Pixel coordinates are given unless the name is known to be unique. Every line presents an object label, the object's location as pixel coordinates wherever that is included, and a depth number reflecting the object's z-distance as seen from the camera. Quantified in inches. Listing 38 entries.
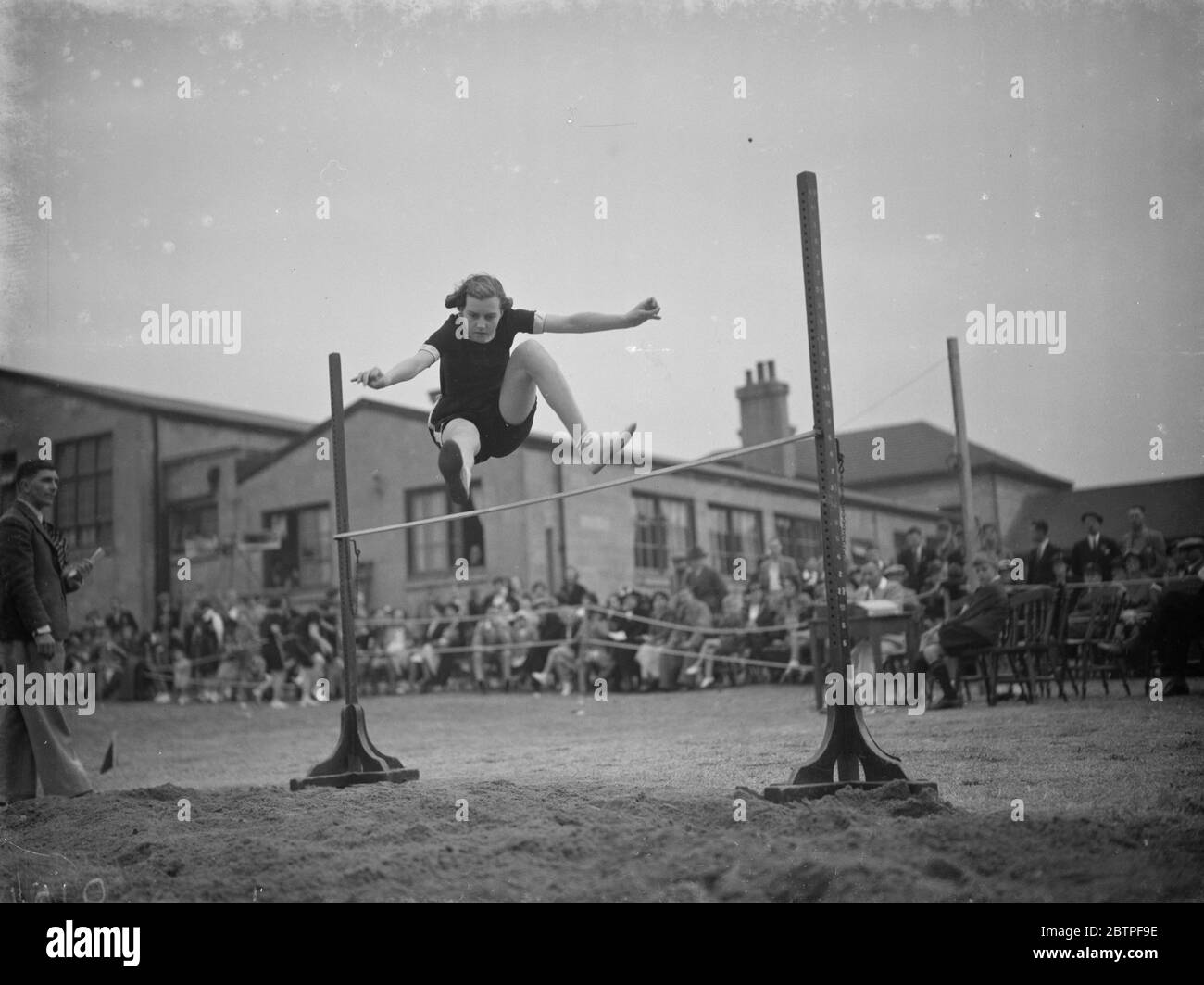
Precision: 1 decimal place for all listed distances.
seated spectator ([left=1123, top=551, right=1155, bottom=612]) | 403.5
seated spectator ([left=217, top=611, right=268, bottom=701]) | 711.1
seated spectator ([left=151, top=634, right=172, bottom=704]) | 793.6
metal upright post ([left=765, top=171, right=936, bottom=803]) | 201.8
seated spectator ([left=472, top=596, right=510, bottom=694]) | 633.6
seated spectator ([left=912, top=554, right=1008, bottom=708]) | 375.2
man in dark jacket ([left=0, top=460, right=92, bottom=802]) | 263.3
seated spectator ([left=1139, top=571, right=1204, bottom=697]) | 356.5
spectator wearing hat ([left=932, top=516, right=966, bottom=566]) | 472.0
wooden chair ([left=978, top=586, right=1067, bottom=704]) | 373.4
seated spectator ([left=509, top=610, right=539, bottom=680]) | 612.7
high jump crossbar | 209.0
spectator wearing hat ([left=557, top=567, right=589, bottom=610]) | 588.2
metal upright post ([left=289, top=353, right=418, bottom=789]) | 274.2
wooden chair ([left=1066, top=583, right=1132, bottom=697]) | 384.8
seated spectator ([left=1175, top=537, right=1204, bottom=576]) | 368.2
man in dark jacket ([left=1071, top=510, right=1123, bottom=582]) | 428.8
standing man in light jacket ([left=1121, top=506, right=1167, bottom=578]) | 412.5
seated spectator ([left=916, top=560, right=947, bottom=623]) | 448.1
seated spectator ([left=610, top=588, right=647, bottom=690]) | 583.5
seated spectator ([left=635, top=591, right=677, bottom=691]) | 573.6
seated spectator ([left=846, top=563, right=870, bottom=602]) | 466.6
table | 402.3
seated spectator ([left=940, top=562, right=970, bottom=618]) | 424.2
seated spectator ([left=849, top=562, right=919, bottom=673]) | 418.6
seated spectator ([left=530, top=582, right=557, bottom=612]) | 627.8
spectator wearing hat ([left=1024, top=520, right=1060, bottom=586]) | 424.2
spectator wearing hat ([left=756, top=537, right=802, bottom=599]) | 575.5
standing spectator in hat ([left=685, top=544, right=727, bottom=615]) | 594.5
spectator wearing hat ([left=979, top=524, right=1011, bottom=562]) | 457.1
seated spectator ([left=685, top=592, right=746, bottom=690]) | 565.3
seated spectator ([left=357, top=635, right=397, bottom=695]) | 692.1
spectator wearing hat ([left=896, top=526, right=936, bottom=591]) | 470.3
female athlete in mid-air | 261.3
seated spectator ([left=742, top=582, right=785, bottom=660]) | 561.9
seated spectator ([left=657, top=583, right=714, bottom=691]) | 573.3
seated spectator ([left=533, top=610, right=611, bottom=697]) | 583.8
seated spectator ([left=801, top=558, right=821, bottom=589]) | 567.2
